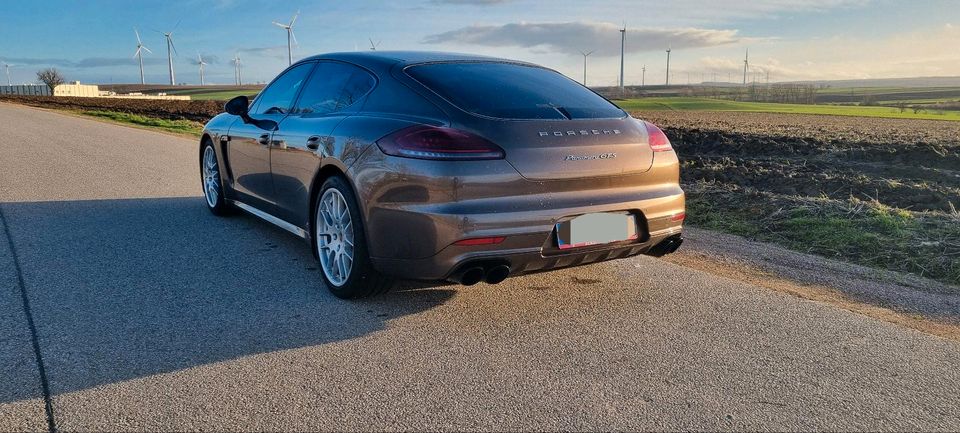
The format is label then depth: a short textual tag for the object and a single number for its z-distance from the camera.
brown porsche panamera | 3.73
